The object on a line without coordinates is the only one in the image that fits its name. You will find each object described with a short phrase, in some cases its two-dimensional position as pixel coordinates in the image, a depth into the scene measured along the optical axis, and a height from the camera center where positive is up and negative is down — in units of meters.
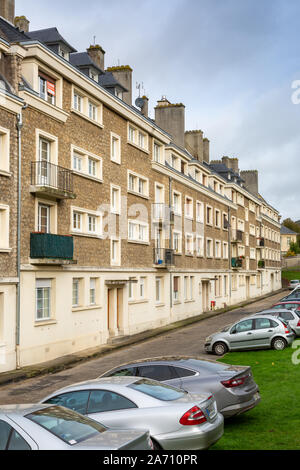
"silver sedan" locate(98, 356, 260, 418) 10.68 -2.28
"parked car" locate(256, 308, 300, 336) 24.64 -2.37
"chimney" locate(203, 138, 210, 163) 54.52 +12.13
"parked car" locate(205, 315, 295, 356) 21.89 -2.89
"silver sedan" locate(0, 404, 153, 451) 5.72 -1.88
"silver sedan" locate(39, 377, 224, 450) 8.04 -2.24
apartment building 19.91 +3.03
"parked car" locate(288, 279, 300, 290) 79.75 -2.63
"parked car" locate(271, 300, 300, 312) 29.22 -2.13
